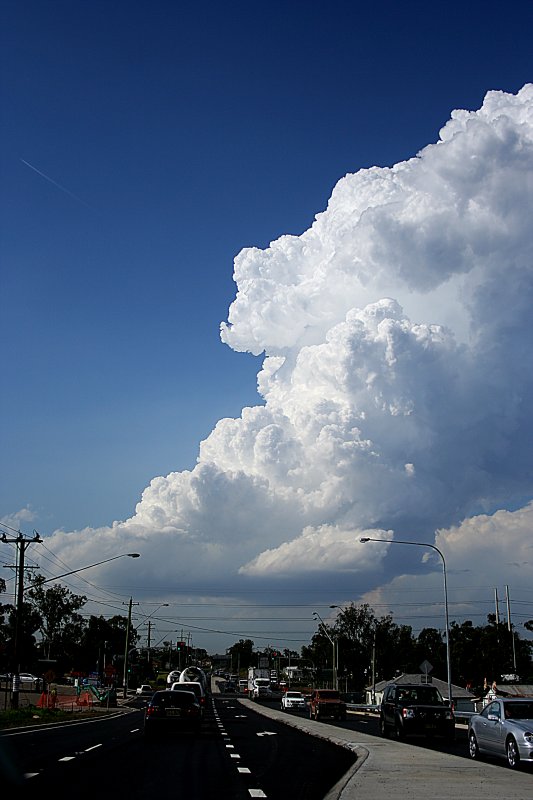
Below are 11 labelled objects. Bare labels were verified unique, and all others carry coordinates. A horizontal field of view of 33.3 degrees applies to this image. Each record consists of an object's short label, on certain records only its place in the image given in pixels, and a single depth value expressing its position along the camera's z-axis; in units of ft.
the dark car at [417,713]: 94.02
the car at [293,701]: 217.97
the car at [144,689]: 359.21
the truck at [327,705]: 162.09
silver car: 60.85
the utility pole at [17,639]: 154.61
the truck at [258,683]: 318.65
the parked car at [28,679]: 362.66
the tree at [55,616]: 399.85
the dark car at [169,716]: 91.71
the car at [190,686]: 155.57
